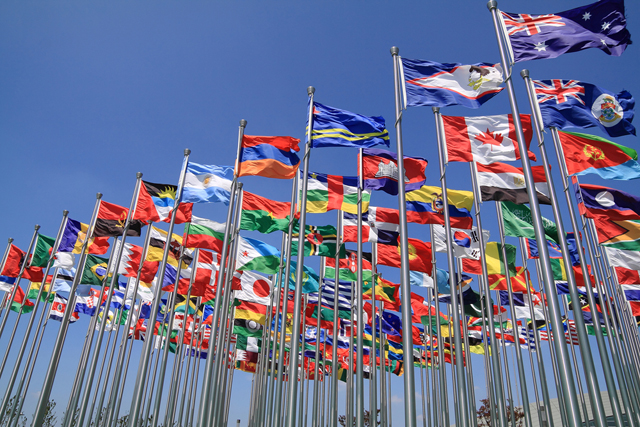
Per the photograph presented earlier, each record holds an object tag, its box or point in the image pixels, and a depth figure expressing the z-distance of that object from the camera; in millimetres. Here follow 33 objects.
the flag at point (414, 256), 19578
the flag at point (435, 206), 17969
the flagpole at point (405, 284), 7258
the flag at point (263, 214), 18312
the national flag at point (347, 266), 22344
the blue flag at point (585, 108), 11789
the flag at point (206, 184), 16766
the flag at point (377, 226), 18766
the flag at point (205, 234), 19656
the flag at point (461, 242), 19438
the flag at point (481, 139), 12664
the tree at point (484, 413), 45500
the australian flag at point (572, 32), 10289
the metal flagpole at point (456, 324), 10659
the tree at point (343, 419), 47744
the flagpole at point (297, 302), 8859
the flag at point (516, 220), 17734
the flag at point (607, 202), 15961
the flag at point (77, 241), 21375
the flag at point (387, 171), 16766
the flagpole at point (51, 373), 10398
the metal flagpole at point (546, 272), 6551
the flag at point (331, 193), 17422
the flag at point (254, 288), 21062
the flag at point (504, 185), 14719
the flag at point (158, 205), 18547
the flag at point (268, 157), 14211
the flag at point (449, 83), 11242
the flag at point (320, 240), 19880
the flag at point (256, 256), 18297
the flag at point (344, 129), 13336
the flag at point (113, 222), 19625
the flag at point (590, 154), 13664
